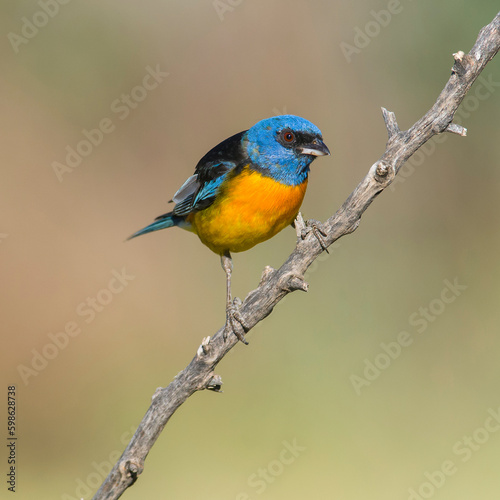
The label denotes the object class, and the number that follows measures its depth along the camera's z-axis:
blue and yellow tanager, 9.31
